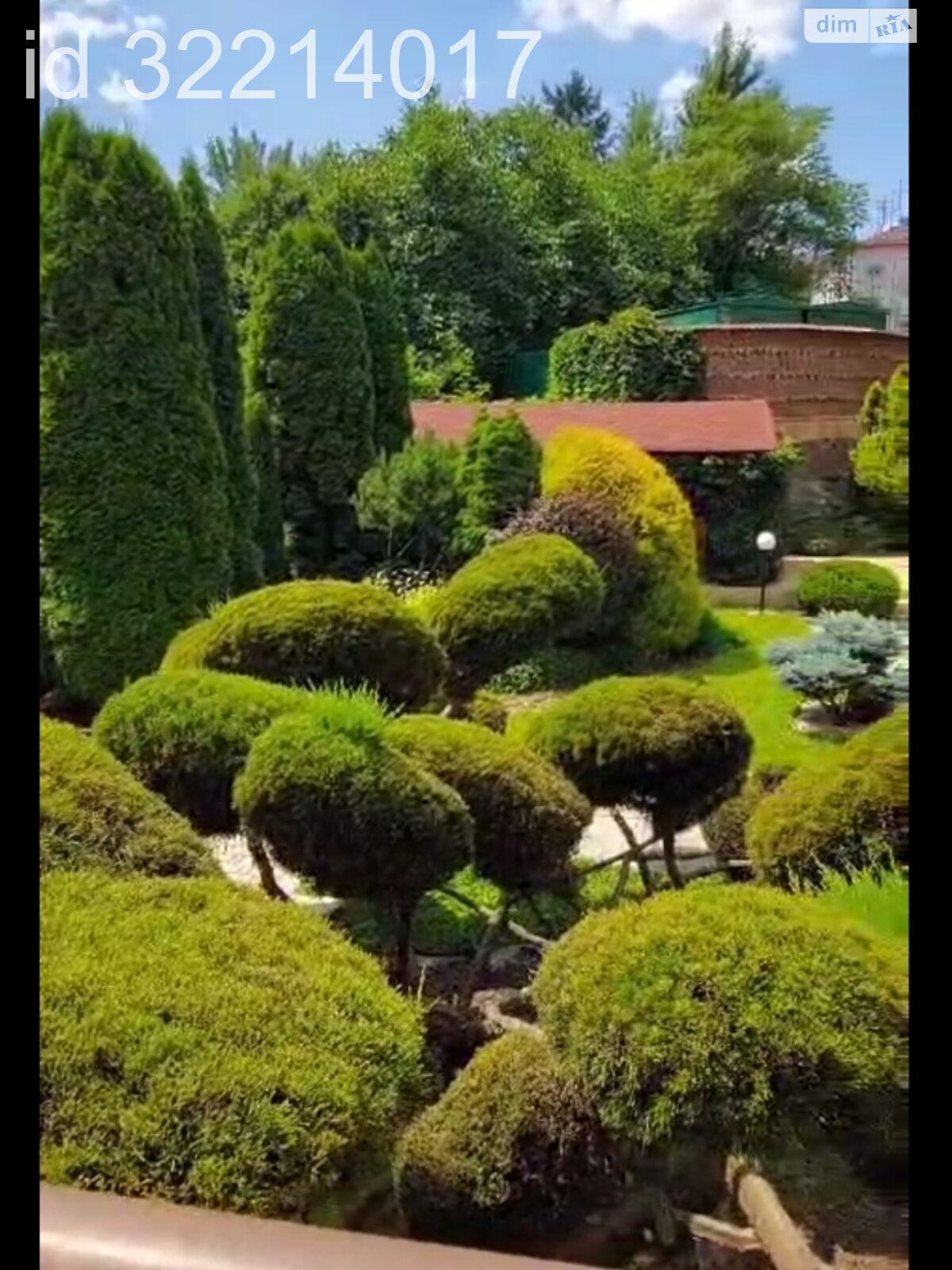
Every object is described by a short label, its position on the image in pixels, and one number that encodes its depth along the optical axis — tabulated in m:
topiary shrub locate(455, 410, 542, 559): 6.98
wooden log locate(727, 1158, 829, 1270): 1.43
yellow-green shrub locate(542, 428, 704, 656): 6.67
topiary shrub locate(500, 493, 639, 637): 6.59
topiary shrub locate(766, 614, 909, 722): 5.24
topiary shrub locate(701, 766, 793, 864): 3.13
